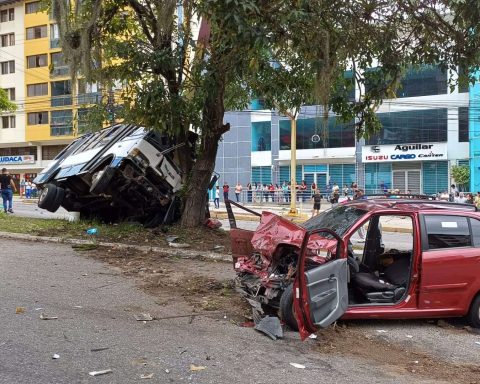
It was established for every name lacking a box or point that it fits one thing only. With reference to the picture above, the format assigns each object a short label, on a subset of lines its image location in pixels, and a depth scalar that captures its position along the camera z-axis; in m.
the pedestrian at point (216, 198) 31.63
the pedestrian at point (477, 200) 24.39
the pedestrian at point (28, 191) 43.66
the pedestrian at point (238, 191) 35.53
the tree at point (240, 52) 6.63
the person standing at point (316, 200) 24.94
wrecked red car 5.69
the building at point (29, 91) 52.03
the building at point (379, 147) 35.81
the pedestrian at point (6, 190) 18.62
